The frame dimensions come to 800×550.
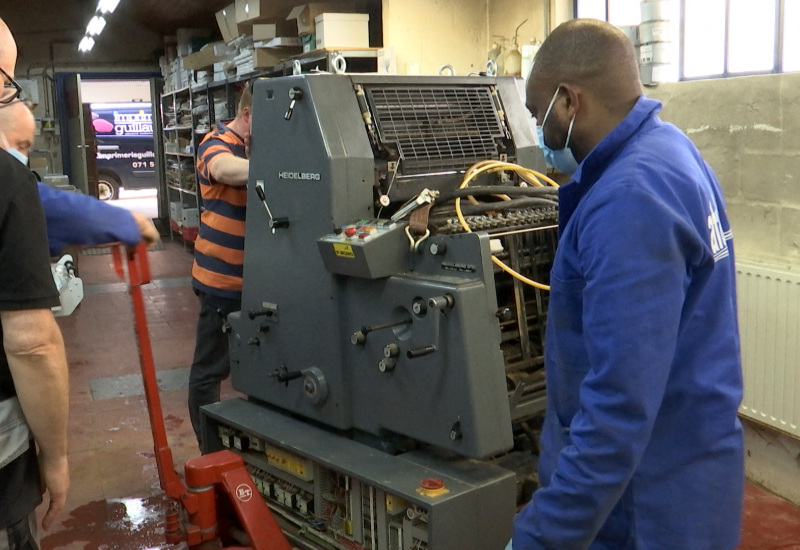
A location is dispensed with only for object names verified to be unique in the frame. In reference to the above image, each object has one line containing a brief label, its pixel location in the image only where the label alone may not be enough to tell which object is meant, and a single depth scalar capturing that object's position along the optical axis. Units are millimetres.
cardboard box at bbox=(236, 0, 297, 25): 6605
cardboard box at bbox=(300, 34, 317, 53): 5918
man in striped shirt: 3314
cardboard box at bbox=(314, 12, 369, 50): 5559
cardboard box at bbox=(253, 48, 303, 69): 6918
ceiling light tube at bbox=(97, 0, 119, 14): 8984
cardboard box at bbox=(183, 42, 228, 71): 8406
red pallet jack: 2617
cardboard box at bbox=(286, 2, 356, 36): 5895
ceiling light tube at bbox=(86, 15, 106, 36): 10114
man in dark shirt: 1499
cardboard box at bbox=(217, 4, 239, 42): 7624
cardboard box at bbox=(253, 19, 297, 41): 6828
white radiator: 3109
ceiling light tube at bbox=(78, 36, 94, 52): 11480
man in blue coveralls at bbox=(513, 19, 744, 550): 1216
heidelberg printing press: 2246
